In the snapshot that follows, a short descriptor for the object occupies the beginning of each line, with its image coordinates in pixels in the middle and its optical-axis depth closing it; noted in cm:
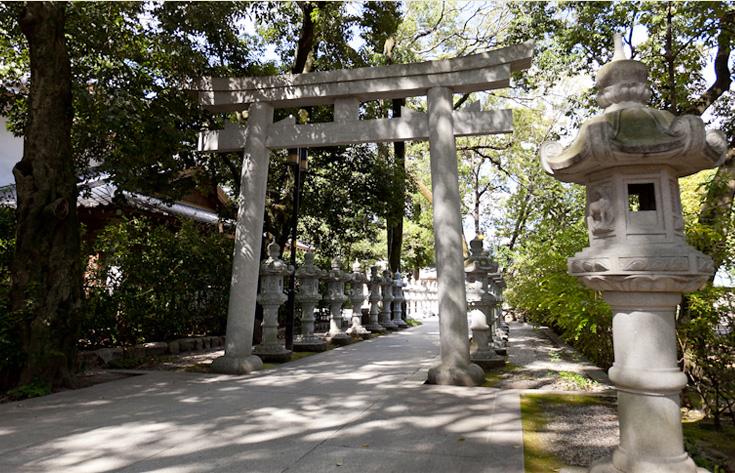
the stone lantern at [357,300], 1183
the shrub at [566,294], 555
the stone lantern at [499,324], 878
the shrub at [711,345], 403
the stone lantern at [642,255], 270
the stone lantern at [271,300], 809
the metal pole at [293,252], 882
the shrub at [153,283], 790
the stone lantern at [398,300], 1497
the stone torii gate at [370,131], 616
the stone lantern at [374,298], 1345
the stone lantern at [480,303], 723
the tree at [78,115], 566
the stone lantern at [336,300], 1075
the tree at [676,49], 478
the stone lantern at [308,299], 951
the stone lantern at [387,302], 1447
